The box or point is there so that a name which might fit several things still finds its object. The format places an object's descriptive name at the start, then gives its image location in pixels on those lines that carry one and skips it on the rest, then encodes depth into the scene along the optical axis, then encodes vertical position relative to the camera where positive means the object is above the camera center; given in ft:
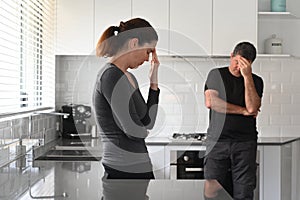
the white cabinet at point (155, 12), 13.30 +2.15
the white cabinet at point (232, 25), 13.33 +1.84
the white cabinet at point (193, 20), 13.32 +1.95
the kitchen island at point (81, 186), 5.82 -1.20
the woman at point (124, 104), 7.08 -0.15
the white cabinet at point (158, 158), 12.70 -1.63
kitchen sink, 10.38 -1.34
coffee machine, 13.74 -0.74
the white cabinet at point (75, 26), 13.33 +1.76
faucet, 11.20 -0.46
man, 11.12 -0.73
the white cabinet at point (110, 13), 13.30 +2.12
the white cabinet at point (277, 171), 12.85 -1.98
